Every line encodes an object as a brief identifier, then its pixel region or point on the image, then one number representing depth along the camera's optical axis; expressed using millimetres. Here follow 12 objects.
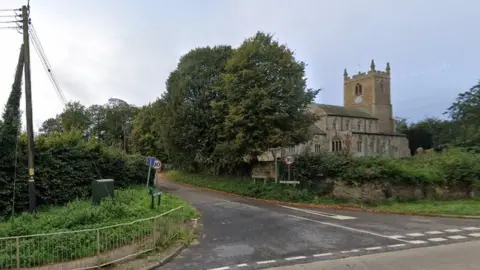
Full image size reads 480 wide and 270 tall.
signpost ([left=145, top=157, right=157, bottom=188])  18869
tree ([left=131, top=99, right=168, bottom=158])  57125
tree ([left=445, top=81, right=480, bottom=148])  37031
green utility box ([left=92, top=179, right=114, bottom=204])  17344
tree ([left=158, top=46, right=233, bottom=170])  31359
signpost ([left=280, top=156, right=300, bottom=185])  23984
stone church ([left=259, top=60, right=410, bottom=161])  68438
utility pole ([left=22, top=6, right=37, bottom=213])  16453
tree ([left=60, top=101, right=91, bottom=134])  69519
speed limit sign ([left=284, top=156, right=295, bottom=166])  23925
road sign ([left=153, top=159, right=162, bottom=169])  19073
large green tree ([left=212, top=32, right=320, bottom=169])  25312
